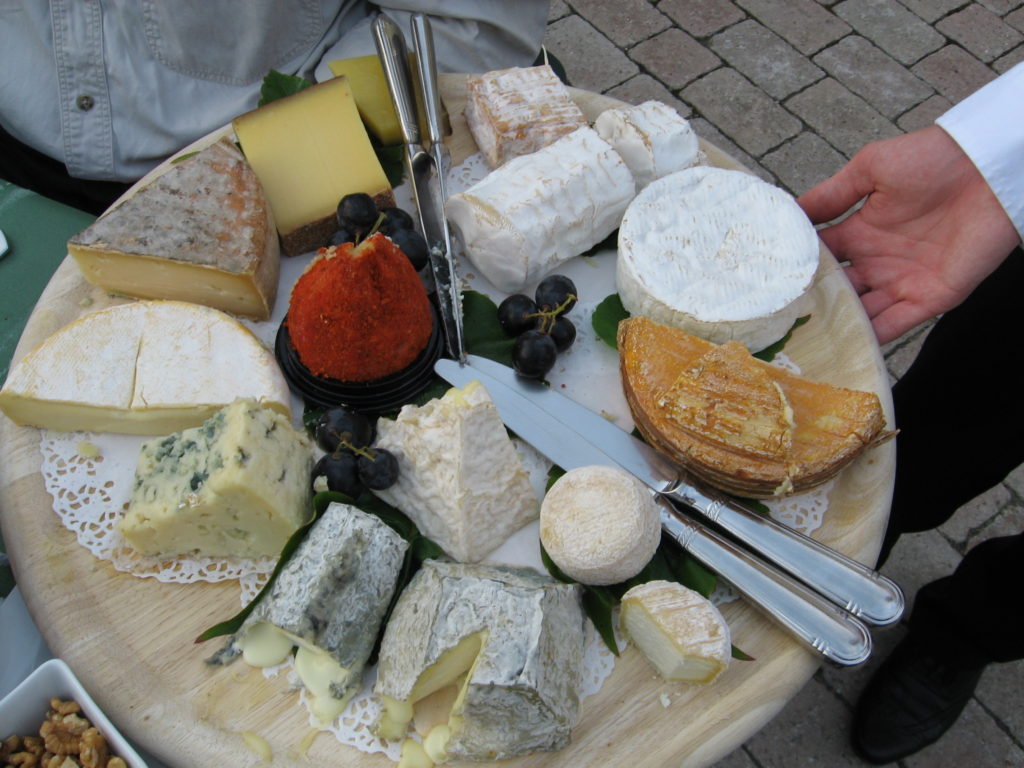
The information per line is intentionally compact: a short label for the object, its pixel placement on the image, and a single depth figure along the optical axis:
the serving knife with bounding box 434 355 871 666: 0.48
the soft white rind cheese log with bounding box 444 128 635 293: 0.57
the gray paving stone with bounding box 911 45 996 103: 1.08
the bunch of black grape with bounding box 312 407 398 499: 0.50
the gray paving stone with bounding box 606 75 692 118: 1.08
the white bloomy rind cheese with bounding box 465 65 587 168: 0.62
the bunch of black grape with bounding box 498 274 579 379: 0.54
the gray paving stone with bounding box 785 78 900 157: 1.05
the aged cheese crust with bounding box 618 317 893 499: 0.51
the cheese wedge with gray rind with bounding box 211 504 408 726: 0.46
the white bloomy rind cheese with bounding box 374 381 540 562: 0.49
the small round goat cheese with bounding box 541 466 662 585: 0.48
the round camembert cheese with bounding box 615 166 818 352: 0.56
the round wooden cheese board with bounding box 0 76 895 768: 0.47
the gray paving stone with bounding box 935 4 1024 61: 1.12
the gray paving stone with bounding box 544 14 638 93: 1.11
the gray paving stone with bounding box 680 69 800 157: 1.06
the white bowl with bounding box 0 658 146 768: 0.44
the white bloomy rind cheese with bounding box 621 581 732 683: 0.46
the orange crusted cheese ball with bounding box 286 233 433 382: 0.51
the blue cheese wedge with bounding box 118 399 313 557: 0.48
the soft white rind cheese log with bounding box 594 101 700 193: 0.61
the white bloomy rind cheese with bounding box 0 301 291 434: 0.52
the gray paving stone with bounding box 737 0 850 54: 1.14
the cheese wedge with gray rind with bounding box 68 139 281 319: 0.56
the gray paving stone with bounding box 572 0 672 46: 1.16
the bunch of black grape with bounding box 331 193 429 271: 0.58
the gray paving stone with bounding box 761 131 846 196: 1.03
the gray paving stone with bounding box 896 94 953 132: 1.06
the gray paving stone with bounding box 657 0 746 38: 1.17
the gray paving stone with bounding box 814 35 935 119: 1.08
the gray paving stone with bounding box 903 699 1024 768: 0.73
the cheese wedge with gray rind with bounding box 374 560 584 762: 0.44
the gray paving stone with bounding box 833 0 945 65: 1.13
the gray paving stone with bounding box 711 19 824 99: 1.11
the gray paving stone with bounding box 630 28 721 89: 1.12
